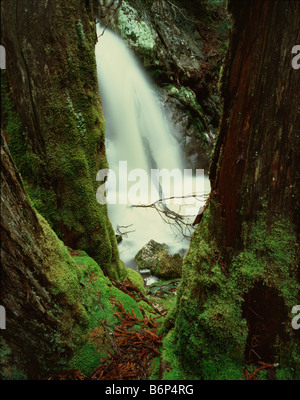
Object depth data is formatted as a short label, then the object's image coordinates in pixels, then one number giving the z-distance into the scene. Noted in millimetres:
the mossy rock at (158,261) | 5838
